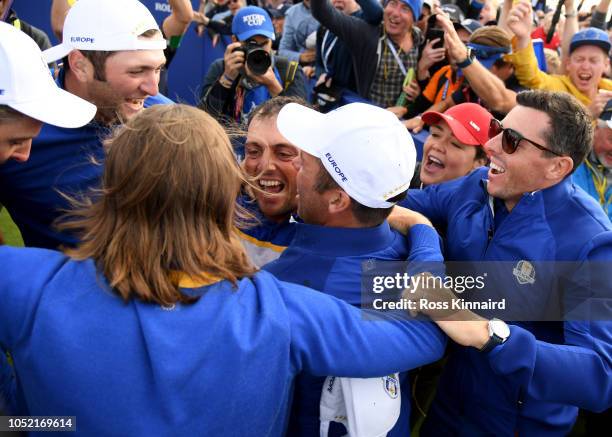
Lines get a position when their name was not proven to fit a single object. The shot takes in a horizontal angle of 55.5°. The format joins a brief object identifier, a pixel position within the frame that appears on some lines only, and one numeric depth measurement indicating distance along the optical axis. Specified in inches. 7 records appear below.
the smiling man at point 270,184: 90.1
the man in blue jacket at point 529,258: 64.8
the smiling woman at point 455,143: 118.3
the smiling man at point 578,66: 182.4
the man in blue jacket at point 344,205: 66.9
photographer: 162.6
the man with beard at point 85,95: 92.2
